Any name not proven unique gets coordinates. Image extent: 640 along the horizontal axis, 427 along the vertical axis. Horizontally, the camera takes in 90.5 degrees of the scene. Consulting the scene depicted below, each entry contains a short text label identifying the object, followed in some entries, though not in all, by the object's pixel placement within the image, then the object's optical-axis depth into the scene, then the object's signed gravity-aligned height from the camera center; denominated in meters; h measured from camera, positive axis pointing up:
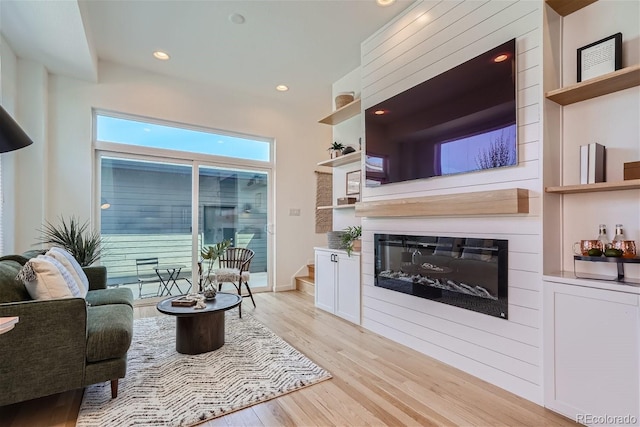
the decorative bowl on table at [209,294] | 3.01 -0.75
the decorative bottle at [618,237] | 1.80 -0.13
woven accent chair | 3.97 -0.70
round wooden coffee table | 2.70 -0.99
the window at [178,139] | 4.23 +1.13
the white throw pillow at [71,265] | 2.61 -0.42
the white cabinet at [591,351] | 1.64 -0.76
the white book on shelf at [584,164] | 1.93 +0.31
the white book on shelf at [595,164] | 1.89 +0.30
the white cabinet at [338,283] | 3.57 -0.82
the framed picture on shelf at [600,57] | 1.87 +0.96
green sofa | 1.77 -0.77
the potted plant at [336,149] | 4.16 +0.87
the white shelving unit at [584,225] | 1.68 -0.07
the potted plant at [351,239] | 3.62 -0.28
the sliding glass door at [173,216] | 4.28 -0.01
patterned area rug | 1.90 -1.19
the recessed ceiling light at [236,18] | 3.15 +1.99
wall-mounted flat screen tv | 2.23 +0.76
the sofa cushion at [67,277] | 2.26 -0.45
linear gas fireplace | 2.26 -0.45
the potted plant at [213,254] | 3.89 -0.48
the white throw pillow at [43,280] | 2.04 -0.42
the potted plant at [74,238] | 3.54 -0.26
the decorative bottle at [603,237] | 1.86 -0.14
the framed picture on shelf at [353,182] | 4.18 +0.44
